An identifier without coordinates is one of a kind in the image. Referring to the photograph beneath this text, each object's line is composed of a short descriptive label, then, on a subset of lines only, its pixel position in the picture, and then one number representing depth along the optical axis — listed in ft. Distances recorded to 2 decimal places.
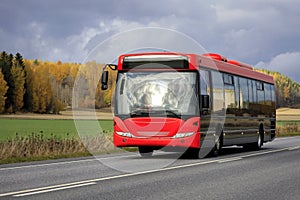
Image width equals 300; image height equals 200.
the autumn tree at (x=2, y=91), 341.41
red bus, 51.37
